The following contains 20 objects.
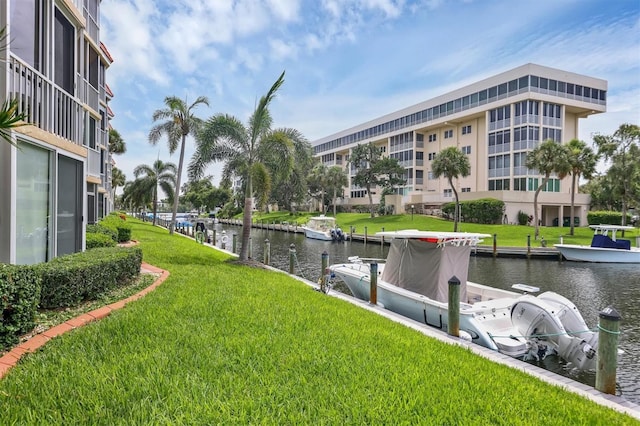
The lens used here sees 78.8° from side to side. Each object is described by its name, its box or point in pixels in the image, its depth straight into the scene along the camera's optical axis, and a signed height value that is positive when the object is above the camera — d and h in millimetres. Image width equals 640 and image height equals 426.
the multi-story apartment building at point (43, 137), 6152 +1261
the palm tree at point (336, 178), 67688 +5482
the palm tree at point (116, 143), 44656 +7852
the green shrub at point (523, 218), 43438 -713
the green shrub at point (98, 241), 10578 -965
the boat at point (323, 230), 38281 -2126
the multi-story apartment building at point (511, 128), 44312 +10445
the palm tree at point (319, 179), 69000 +5521
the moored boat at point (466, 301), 8039 -2265
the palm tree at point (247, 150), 15070 +2351
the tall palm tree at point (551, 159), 34562 +4740
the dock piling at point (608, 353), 5359 -1964
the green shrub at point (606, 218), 44000 -602
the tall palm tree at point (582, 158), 35619 +5007
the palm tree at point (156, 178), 42531 +3244
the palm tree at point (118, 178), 68312 +5436
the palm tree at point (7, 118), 3531 +800
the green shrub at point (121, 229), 18003 -1052
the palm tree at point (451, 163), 41359 +5070
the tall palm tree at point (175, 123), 27844 +6282
